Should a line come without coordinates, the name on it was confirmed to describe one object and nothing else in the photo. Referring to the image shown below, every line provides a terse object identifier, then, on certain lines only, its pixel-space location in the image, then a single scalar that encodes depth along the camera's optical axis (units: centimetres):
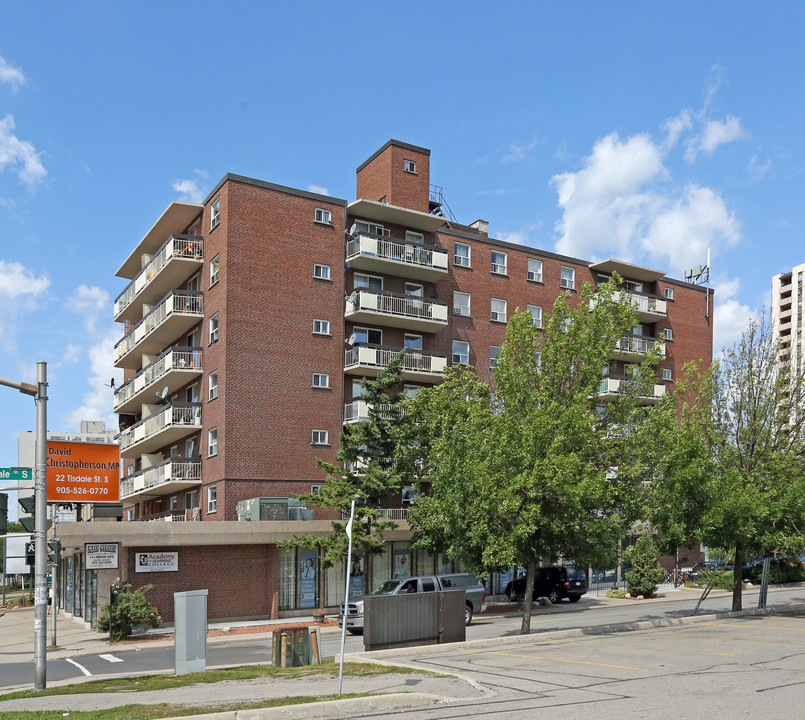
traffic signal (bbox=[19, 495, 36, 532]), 1942
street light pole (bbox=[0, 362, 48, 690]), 1817
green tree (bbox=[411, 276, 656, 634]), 2478
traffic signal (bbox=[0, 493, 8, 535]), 1914
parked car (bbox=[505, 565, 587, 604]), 3988
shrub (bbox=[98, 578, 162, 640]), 3020
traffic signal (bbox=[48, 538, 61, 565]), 2825
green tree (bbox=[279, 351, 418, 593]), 3450
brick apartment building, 3672
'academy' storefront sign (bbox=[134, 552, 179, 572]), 3419
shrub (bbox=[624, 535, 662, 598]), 4147
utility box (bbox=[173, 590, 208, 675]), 1944
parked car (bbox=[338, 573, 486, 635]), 2950
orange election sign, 3781
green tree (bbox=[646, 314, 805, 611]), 2841
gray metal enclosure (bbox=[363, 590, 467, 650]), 2170
